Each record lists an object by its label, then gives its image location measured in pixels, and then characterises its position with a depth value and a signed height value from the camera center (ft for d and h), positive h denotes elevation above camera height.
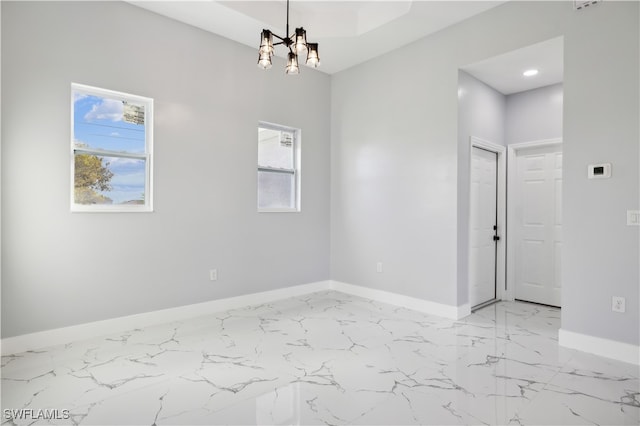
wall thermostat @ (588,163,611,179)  9.71 +1.20
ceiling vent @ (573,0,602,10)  9.84 +5.86
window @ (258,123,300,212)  15.52 +1.98
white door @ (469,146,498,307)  14.43 -0.50
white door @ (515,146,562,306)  14.90 -0.46
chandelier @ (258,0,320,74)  8.56 +4.01
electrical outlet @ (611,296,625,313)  9.54 -2.40
